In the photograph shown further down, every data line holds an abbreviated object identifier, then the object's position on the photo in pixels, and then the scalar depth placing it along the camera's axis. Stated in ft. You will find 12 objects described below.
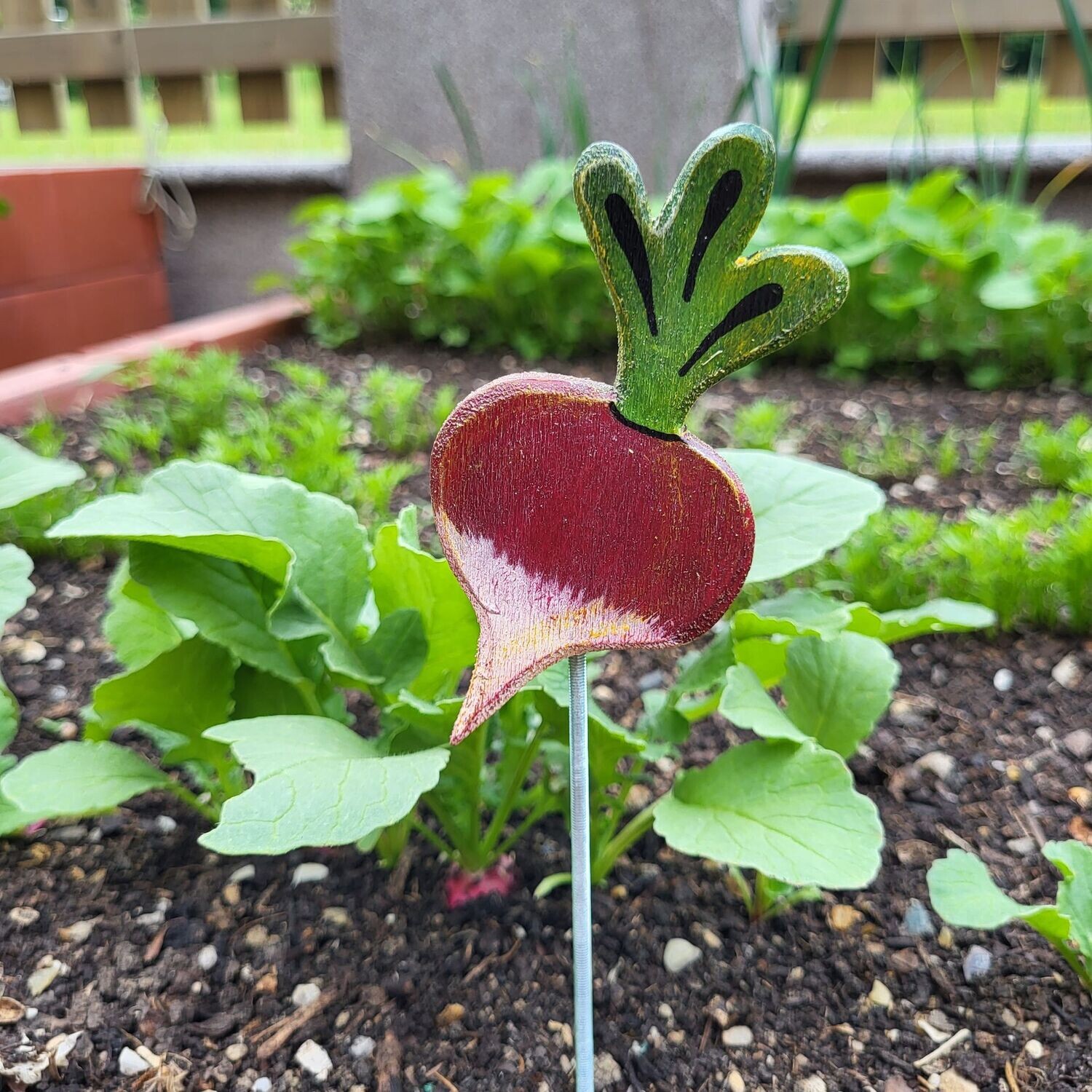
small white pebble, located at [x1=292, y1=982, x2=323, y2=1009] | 1.14
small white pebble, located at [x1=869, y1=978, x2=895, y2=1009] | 1.15
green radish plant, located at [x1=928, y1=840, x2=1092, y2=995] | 1.03
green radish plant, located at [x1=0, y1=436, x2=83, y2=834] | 1.12
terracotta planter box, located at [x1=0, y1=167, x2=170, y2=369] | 3.69
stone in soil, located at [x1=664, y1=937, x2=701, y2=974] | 1.18
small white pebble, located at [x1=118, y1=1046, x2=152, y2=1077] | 1.06
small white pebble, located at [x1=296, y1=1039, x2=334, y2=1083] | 1.07
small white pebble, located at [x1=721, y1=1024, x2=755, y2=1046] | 1.11
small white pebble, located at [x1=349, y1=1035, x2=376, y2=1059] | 1.09
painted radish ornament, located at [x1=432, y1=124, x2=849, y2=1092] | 0.80
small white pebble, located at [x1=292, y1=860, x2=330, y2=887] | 1.28
